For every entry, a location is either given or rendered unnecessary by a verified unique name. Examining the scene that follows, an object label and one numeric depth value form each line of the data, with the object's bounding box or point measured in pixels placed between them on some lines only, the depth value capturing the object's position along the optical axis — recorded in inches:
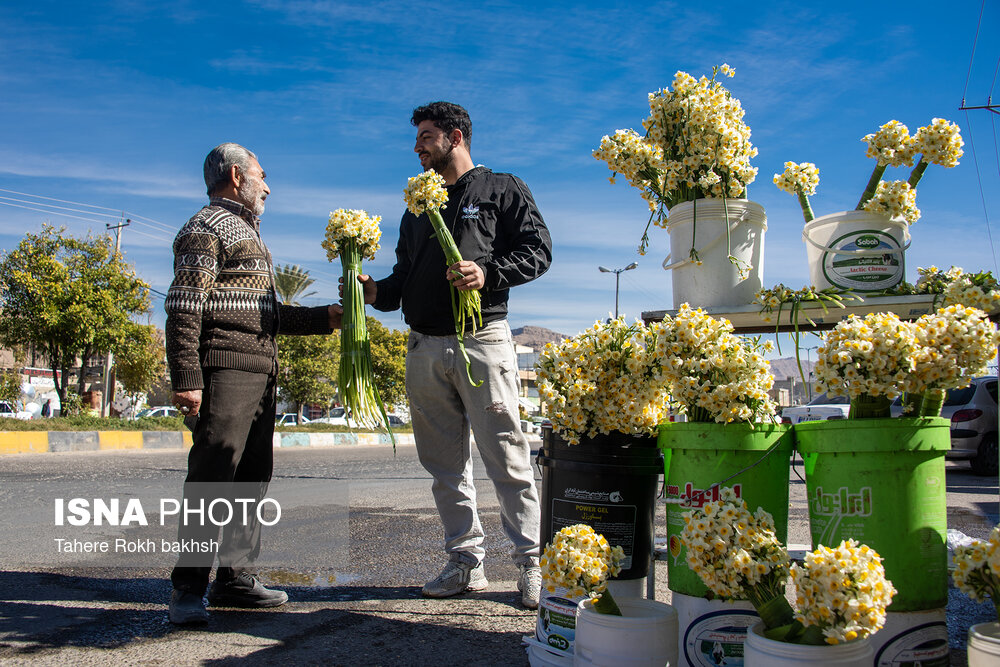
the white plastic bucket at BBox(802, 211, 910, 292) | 96.3
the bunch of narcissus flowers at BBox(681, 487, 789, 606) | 68.2
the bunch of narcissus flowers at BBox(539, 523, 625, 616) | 73.0
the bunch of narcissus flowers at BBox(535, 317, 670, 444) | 88.5
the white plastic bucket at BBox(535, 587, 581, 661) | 84.4
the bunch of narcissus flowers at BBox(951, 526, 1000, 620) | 66.2
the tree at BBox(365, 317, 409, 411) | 1413.6
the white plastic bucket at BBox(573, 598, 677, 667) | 71.6
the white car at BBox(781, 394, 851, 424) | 492.7
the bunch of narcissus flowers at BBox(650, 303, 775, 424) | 79.5
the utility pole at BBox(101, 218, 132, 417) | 1280.8
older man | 110.8
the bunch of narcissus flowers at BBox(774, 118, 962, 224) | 95.8
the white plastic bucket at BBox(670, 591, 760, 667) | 77.4
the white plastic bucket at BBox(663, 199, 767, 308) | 102.7
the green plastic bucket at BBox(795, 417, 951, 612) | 73.9
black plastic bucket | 92.0
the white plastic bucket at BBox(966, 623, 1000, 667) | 61.2
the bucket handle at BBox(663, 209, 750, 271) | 103.3
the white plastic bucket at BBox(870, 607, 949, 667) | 73.2
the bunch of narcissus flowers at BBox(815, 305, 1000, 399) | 71.4
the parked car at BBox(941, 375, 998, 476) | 400.5
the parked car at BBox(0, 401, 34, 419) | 1246.1
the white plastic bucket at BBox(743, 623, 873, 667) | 60.9
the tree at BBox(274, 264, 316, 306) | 1427.2
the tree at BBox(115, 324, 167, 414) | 902.4
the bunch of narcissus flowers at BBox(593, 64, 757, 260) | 104.1
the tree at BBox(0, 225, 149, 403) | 805.2
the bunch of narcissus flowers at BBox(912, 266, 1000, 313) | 82.9
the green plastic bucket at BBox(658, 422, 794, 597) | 80.4
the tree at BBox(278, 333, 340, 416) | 1194.0
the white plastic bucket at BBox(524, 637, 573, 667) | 83.0
